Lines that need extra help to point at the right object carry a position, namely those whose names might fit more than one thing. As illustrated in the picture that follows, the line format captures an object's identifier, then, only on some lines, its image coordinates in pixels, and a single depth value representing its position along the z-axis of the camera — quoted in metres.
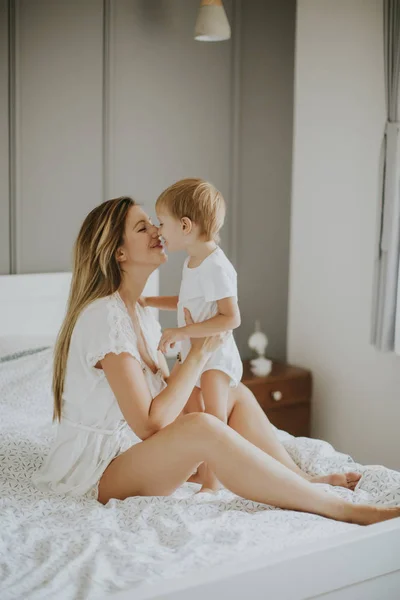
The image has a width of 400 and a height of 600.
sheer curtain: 3.22
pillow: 2.90
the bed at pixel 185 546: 1.47
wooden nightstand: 3.58
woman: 1.91
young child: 2.29
